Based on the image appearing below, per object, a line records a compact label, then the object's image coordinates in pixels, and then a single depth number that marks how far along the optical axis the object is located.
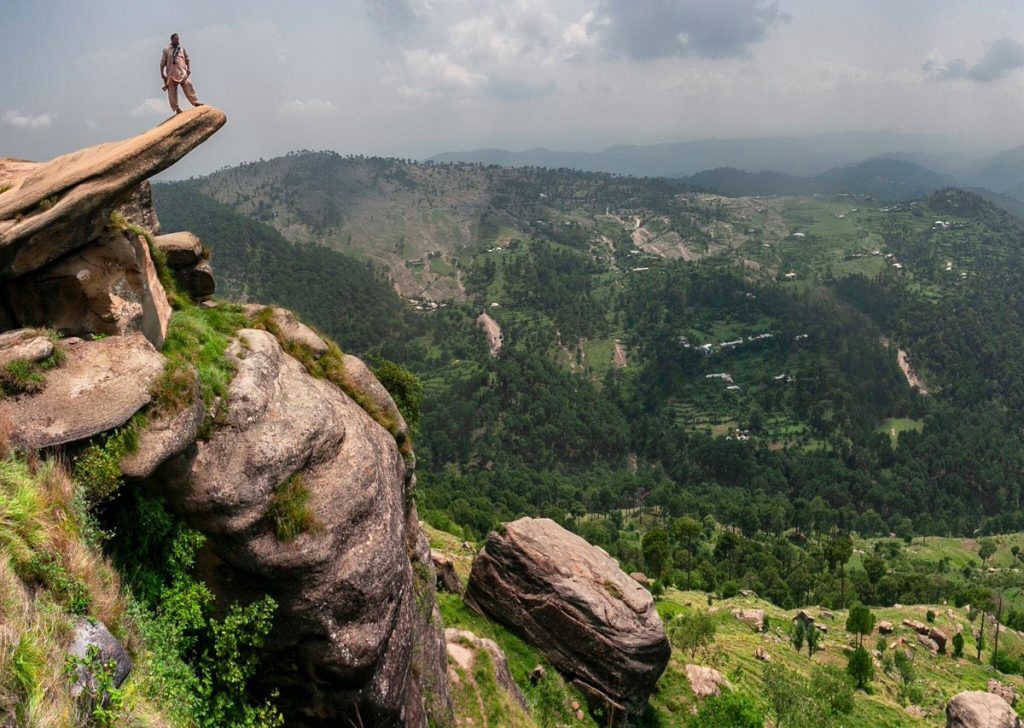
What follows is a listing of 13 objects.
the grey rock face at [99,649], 8.32
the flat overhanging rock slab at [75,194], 14.00
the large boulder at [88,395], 11.55
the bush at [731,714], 29.23
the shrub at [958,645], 69.19
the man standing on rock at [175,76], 18.98
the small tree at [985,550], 137.62
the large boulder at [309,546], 13.65
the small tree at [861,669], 53.28
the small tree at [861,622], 65.31
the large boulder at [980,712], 37.50
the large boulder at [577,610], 29.20
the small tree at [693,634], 44.28
